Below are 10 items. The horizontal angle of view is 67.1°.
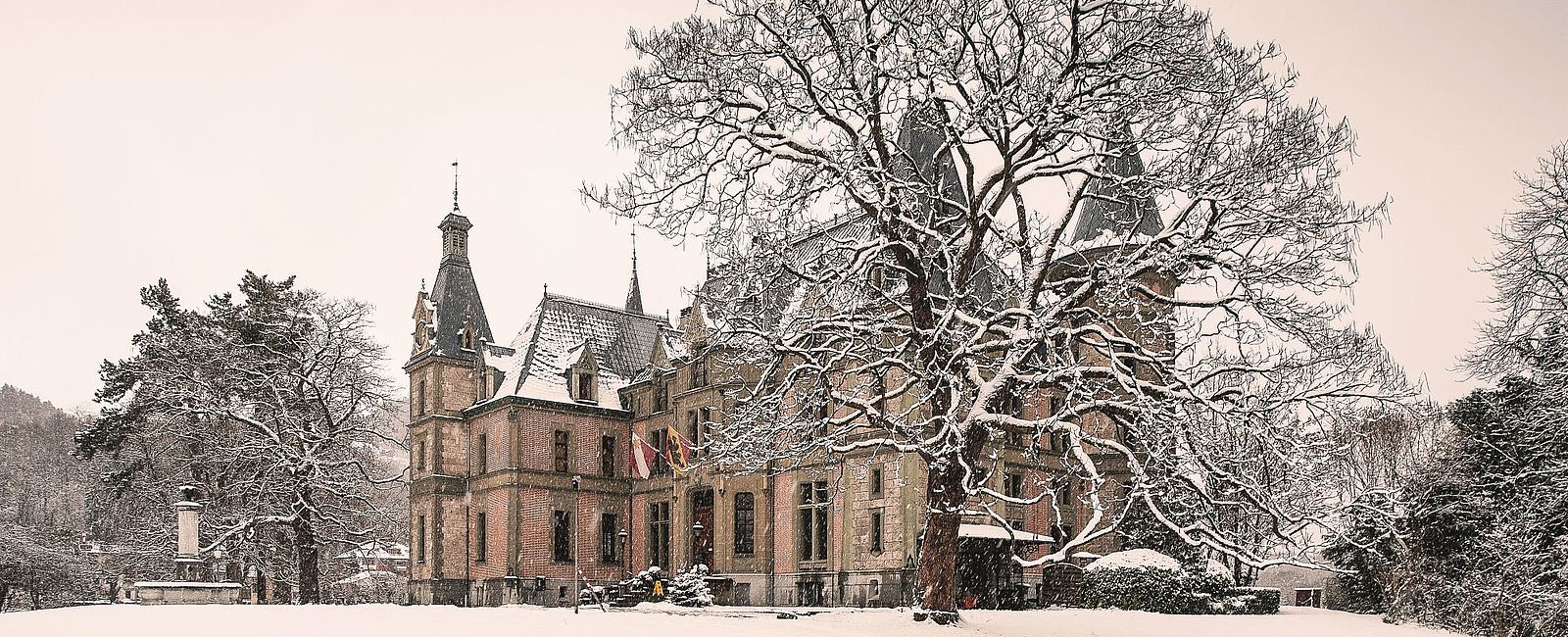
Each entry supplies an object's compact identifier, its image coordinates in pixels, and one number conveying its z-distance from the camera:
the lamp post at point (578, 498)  46.31
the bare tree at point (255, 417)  41.66
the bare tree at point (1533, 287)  23.94
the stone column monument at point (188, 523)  27.34
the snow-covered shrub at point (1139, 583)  29.30
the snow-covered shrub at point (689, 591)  31.36
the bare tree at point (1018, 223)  17.80
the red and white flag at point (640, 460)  35.39
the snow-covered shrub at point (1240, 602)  29.41
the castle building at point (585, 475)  39.75
